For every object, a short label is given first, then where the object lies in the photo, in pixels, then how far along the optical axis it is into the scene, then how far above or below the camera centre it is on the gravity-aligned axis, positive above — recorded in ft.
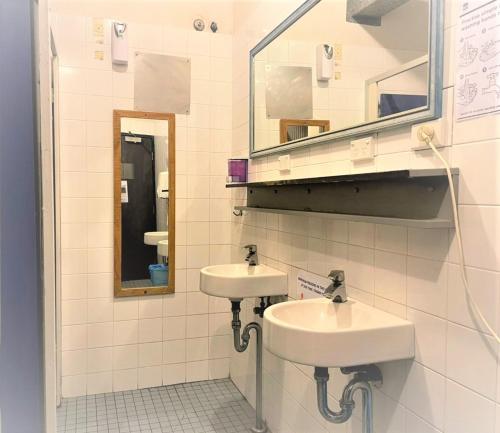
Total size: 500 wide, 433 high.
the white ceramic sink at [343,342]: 4.11 -1.42
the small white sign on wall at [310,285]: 6.08 -1.31
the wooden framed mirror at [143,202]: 8.99 -0.16
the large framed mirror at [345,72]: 4.19 +1.60
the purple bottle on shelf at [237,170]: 8.65 +0.51
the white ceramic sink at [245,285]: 6.95 -1.45
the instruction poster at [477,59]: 3.38 +1.13
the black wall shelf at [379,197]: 3.81 -0.01
